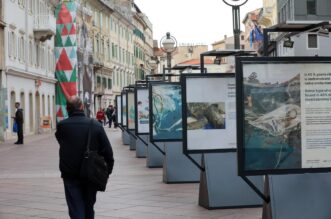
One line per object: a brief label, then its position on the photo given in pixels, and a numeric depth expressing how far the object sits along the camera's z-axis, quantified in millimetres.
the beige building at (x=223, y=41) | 127612
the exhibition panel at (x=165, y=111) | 14844
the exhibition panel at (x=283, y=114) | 7426
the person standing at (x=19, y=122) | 32156
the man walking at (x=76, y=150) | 7531
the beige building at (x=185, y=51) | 145888
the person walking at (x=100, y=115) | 54394
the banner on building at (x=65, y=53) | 46062
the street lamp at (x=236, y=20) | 12555
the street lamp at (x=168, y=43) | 22219
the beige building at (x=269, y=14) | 76950
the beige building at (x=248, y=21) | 107412
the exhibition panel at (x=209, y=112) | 10312
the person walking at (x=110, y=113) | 55838
